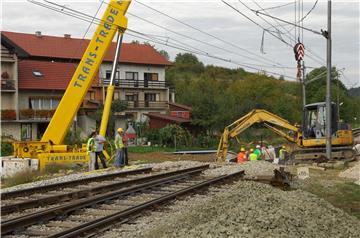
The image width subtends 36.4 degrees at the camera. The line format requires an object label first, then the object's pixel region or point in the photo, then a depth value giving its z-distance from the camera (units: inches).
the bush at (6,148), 1355.8
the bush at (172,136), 1925.4
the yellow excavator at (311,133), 1136.0
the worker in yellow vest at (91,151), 822.5
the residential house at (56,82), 1892.2
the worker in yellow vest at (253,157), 987.3
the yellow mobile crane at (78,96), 863.7
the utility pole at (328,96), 1042.1
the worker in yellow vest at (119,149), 868.6
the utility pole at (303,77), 1562.5
